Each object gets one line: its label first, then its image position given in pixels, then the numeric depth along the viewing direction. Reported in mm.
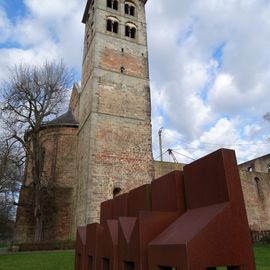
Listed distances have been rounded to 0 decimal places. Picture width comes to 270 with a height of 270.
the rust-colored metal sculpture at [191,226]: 1927
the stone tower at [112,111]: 19438
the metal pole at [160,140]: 36891
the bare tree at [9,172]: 18453
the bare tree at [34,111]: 21109
